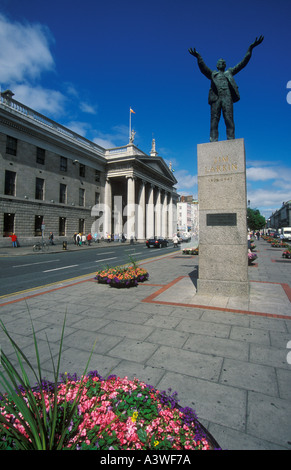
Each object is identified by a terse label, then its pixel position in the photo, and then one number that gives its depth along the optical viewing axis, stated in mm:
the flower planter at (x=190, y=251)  21366
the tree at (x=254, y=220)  83062
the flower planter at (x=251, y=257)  13844
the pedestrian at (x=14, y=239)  27531
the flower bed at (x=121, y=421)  1842
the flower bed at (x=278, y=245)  27666
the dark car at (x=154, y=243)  33375
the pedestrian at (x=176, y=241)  34512
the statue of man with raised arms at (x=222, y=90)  7746
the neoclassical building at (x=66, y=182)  28484
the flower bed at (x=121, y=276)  8695
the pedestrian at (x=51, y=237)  31941
